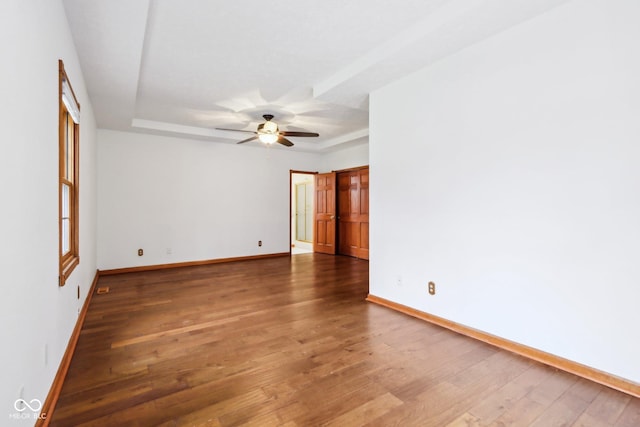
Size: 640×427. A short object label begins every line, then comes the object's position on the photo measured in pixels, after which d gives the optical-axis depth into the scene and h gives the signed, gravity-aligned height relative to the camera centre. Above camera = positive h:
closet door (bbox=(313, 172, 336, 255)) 7.46 -0.07
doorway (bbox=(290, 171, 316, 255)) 9.38 +0.00
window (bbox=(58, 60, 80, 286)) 2.48 +0.27
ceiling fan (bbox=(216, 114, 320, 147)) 4.74 +1.24
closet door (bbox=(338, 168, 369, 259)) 6.75 -0.02
